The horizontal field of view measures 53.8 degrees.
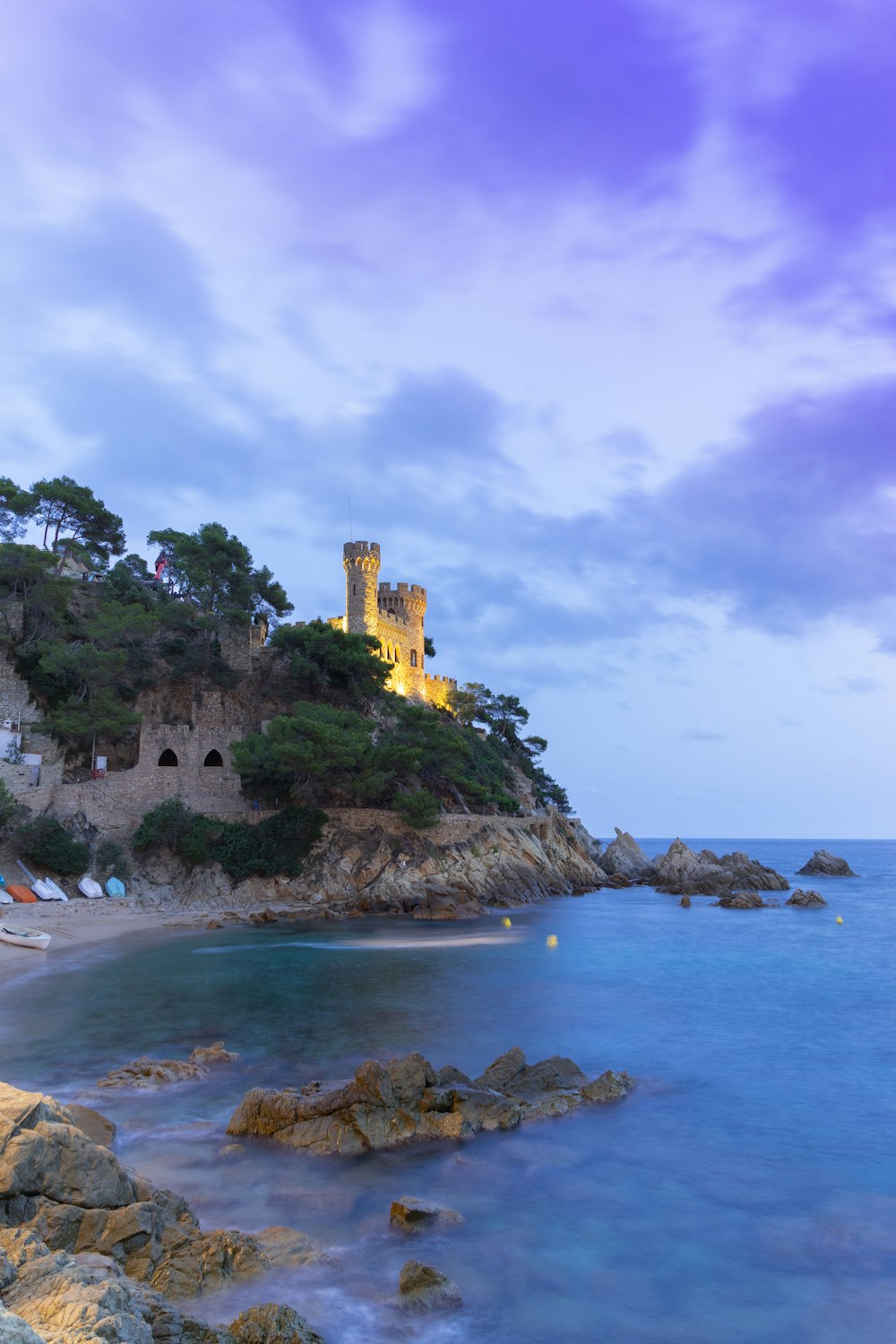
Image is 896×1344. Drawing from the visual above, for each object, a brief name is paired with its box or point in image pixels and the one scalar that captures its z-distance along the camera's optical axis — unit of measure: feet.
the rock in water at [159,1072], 38.63
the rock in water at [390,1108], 32.63
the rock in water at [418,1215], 26.27
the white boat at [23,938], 71.36
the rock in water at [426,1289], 22.18
